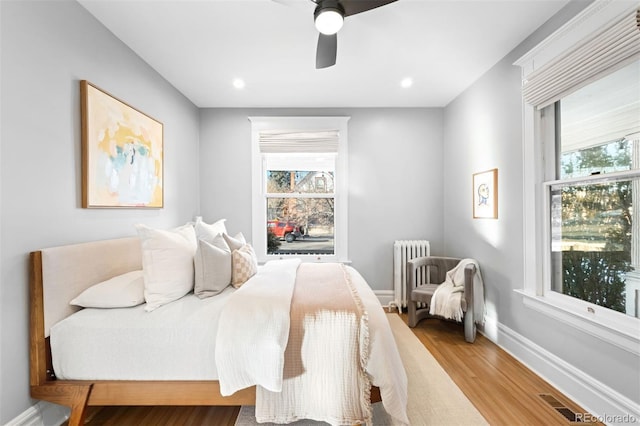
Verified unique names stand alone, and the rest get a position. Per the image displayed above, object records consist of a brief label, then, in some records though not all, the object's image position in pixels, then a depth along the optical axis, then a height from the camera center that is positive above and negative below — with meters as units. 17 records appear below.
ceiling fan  1.64 +1.12
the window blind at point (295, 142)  4.00 +0.93
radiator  3.82 -0.60
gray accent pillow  2.05 -0.40
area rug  1.80 -1.25
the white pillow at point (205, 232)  2.56 -0.17
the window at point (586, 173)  1.73 +0.25
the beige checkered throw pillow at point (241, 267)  2.29 -0.43
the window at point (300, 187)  3.99 +0.34
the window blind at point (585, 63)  1.62 +0.92
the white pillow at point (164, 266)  1.85 -0.35
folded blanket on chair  2.91 -0.86
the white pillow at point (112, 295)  1.77 -0.49
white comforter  1.56 -0.75
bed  1.60 -0.87
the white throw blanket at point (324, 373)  1.57 -0.85
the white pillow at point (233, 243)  2.52 -0.26
